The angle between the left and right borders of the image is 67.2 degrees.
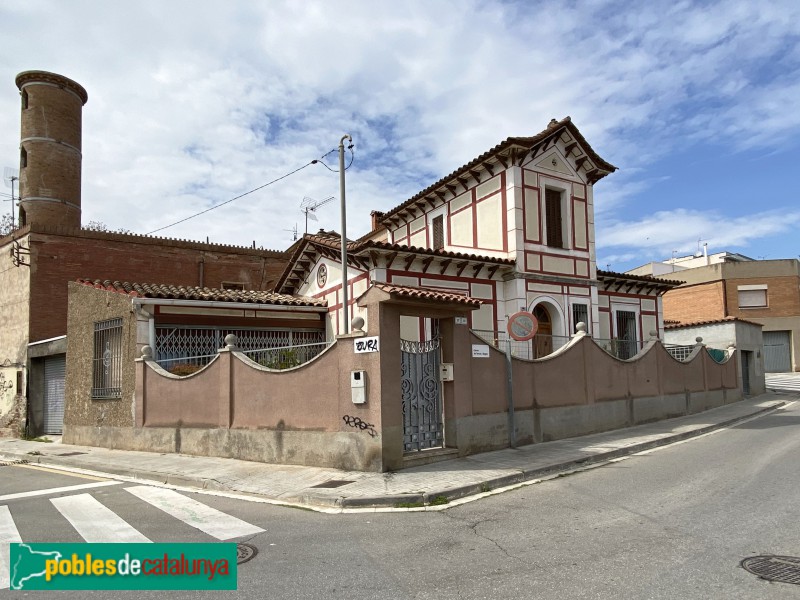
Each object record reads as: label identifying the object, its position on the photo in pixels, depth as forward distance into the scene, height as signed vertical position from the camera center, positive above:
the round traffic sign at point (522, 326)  11.20 +0.48
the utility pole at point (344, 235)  13.44 +2.78
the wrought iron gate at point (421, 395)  9.88 -0.69
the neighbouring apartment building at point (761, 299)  41.03 +3.35
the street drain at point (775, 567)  4.54 -1.74
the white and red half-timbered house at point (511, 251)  15.99 +2.96
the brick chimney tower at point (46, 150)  24.72 +8.85
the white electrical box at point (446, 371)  10.26 -0.30
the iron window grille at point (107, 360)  15.07 +0.05
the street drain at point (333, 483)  8.52 -1.81
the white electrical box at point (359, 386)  9.24 -0.47
